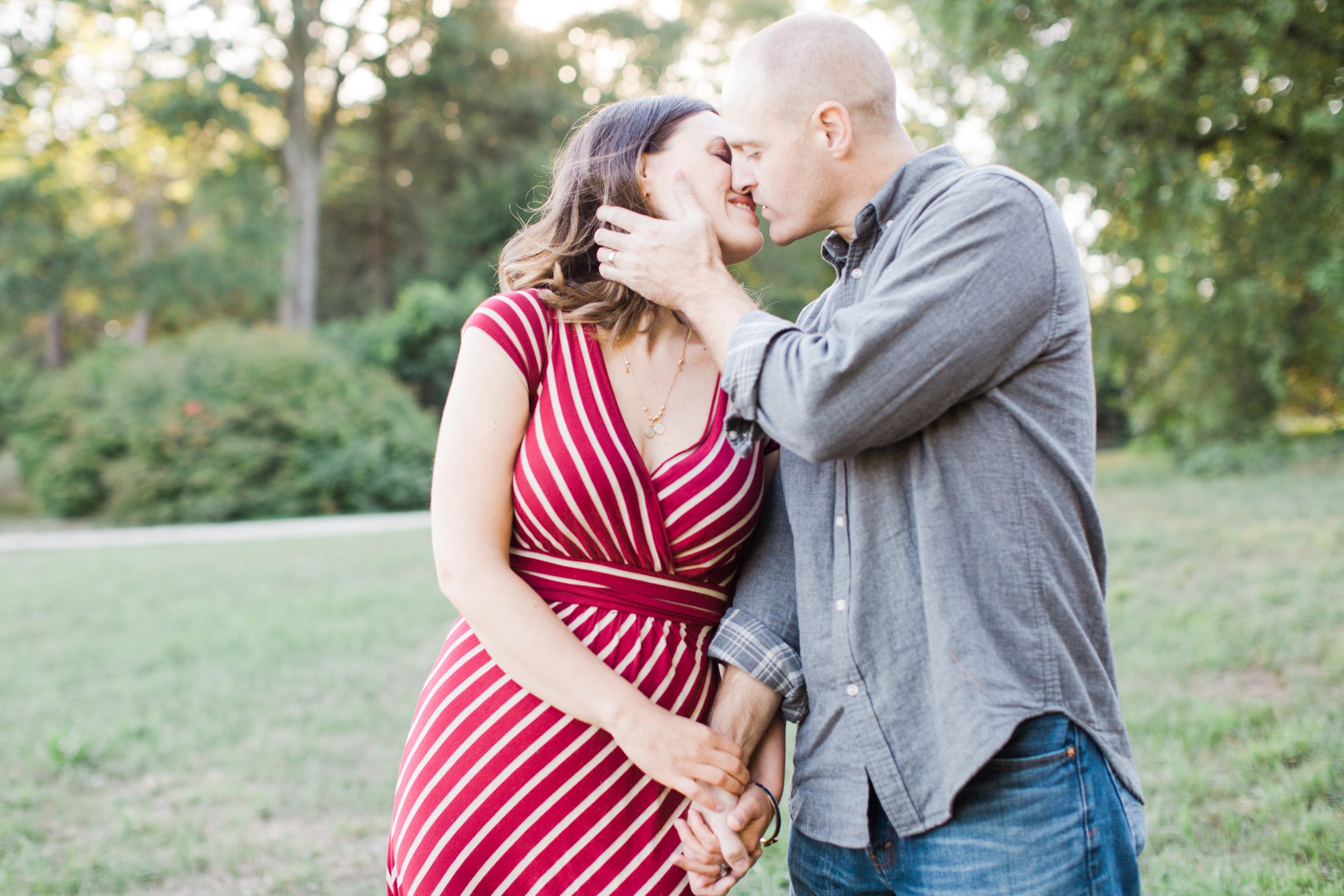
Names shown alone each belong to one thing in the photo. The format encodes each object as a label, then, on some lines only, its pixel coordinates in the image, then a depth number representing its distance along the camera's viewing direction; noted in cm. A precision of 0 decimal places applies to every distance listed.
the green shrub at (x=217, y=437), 1548
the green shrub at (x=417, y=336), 2014
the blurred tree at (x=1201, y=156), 913
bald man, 148
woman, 178
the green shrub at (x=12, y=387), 1900
